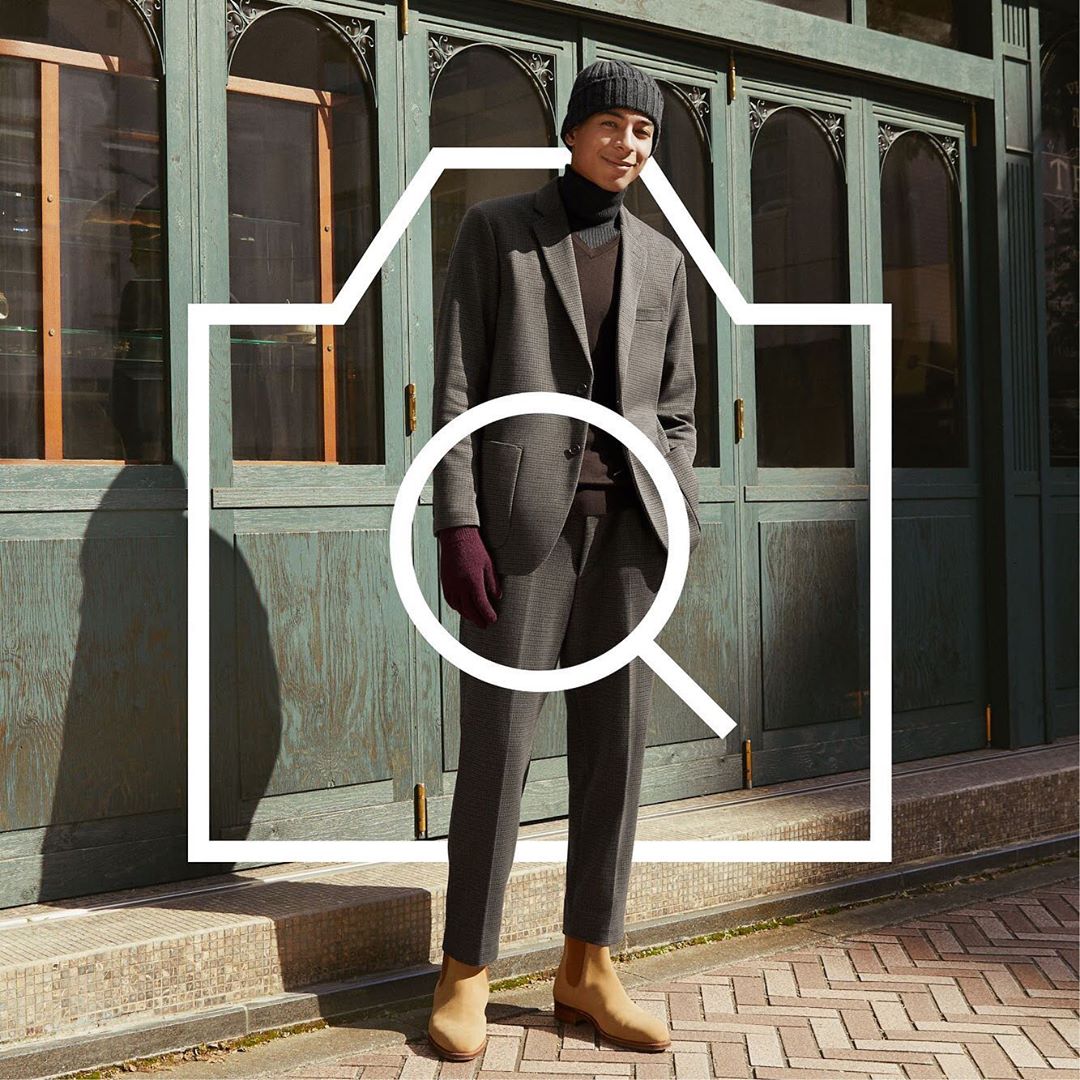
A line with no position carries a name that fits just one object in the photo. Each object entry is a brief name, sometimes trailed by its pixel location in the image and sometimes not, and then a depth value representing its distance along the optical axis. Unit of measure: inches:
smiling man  130.0
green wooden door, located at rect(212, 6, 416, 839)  161.8
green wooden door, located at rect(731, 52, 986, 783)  207.6
